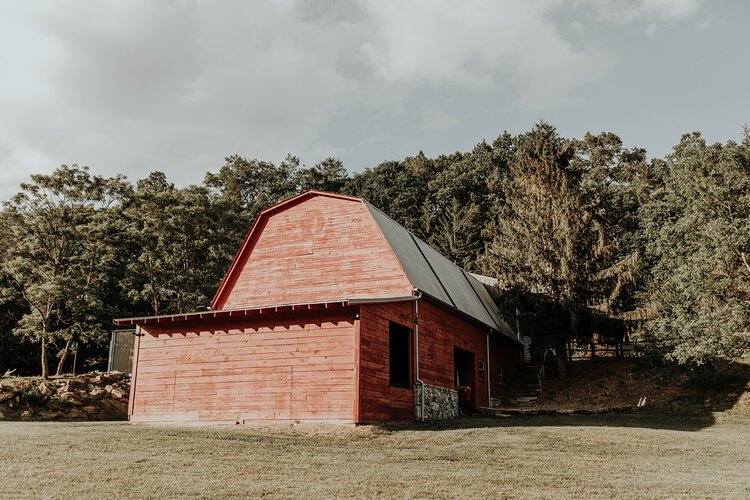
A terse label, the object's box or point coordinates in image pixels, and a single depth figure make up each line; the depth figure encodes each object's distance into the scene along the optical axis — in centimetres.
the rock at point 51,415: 1930
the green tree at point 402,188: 5562
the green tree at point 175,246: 3131
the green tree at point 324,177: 5759
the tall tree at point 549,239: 2473
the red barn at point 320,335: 1453
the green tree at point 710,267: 1952
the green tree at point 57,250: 2597
